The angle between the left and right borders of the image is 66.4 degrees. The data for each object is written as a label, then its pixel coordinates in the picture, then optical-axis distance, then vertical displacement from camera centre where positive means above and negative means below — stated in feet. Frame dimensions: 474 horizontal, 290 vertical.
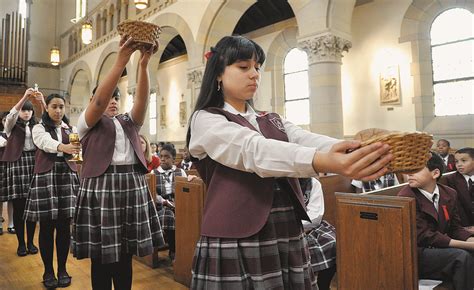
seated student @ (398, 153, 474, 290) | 7.59 -1.62
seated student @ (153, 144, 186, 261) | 13.21 -0.93
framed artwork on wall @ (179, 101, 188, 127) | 44.77 +6.56
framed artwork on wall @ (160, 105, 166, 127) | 49.29 +6.83
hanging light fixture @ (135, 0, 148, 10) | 24.64 +11.18
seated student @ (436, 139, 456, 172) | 21.40 +0.68
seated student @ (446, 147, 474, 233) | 11.05 -0.65
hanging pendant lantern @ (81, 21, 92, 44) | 28.66 +10.75
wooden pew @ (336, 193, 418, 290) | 6.80 -1.58
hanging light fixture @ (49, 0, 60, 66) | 43.78 +13.69
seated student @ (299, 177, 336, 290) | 8.22 -1.74
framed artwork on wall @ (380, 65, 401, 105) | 28.19 +6.06
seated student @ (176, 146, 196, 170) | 19.52 +0.06
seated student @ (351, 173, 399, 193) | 12.71 -0.70
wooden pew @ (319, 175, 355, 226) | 11.31 -0.85
